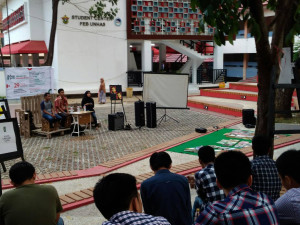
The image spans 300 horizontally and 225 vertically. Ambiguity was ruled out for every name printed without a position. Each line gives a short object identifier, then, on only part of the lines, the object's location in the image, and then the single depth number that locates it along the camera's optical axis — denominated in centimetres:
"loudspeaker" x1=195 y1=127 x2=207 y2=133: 1243
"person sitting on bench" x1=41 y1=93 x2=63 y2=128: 1260
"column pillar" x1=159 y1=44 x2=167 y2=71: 3189
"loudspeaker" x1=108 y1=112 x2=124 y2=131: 1359
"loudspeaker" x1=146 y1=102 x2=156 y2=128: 1401
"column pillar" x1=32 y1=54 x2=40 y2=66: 2812
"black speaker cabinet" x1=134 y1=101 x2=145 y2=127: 1408
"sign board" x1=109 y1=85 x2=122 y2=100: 1542
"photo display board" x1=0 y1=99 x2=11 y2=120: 973
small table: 1274
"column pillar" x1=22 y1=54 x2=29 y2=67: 3201
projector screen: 1531
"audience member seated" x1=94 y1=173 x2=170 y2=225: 223
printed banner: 1587
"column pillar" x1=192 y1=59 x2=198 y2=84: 2812
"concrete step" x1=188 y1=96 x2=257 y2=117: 1717
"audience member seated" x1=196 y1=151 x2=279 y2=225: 231
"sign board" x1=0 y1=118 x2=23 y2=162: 702
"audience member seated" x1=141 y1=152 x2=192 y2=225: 373
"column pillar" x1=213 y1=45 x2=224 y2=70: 2989
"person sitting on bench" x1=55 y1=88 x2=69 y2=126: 1321
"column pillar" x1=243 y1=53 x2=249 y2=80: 3278
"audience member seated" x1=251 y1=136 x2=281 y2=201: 396
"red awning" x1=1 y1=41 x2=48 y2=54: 2448
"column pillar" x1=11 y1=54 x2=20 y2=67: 3397
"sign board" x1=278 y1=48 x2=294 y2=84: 500
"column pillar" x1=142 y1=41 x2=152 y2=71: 2686
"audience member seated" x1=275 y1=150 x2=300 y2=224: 265
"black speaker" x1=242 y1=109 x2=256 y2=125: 1345
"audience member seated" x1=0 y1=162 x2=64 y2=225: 347
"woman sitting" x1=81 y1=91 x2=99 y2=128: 1407
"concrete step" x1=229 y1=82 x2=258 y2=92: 2225
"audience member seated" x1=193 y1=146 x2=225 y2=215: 392
